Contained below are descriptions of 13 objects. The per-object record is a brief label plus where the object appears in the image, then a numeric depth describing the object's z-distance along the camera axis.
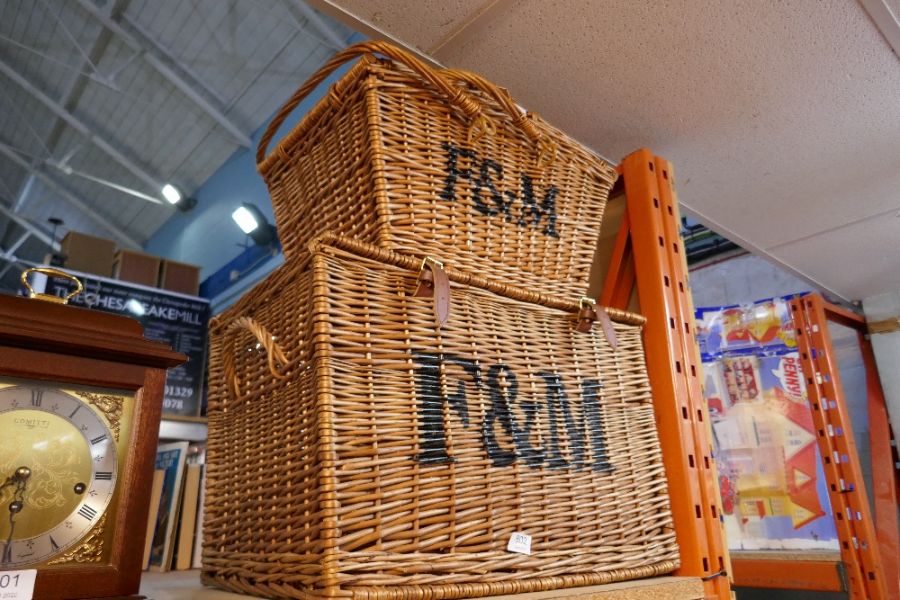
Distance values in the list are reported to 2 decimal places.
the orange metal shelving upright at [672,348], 0.98
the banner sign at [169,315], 4.23
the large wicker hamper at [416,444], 0.67
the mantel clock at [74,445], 0.65
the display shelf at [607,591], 0.74
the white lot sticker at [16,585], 0.59
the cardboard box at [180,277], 4.94
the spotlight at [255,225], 4.63
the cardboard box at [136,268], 4.73
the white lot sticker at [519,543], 0.75
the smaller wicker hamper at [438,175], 0.86
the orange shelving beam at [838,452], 1.88
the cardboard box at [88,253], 4.70
